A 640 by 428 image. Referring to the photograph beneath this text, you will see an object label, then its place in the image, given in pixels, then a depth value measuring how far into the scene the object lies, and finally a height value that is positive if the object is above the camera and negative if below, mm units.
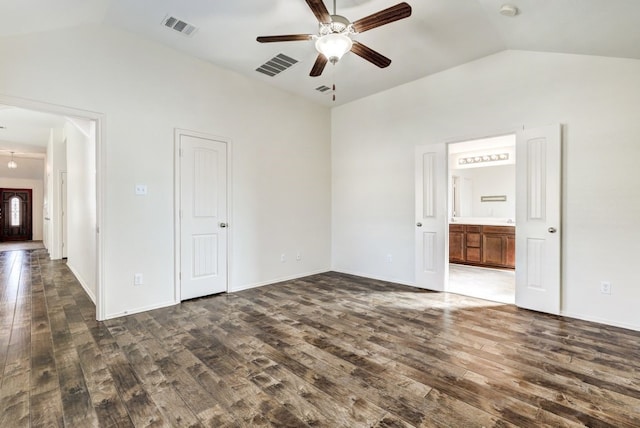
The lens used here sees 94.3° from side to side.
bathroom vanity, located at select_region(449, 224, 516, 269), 5668 -663
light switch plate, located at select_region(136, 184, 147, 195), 3482 +271
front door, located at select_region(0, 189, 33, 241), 11383 -119
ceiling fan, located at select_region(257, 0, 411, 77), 2256 +1522
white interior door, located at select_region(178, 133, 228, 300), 3883 -56
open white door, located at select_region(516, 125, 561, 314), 3336 -73
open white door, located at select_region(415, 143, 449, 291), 4273 -60
